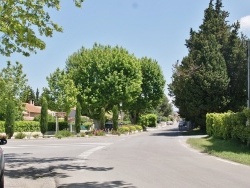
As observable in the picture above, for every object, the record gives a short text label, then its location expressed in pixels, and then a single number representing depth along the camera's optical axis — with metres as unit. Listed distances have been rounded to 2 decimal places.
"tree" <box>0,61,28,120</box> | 58.09
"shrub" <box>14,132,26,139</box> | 43.19
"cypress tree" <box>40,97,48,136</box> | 49.31
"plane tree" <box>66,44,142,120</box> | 59.12
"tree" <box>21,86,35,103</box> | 62.85
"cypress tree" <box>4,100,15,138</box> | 44.94
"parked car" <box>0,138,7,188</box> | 8.39
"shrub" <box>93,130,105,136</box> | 48.59
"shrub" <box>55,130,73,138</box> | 45.58
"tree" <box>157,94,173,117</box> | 135.76
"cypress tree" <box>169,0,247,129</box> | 45.09
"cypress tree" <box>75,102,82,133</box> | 52.91
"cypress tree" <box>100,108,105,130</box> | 57.38
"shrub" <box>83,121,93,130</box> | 69.47
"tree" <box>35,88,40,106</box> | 140.00
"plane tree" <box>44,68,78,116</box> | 57.81
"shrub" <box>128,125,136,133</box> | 58.74
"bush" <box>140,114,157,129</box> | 79.92
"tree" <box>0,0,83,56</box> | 11.61
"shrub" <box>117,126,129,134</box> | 54.27
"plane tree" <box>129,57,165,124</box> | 71.88
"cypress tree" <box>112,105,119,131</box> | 57.34
